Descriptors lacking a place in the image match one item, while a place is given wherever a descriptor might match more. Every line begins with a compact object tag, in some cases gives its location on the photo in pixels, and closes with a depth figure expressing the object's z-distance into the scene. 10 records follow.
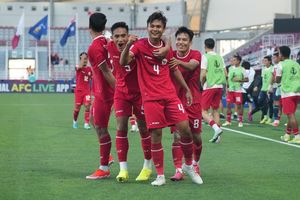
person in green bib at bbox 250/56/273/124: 21.08
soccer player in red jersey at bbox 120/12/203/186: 8.27
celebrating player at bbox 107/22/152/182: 8.79
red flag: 52.06
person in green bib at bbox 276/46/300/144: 14.16
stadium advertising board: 48.22
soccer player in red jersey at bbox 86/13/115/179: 8.93
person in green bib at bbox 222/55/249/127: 19.70
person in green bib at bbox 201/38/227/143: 15.51
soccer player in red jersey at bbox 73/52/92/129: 17.91
